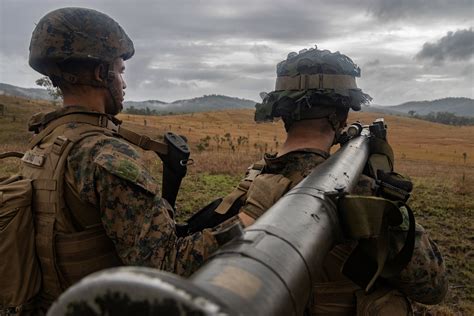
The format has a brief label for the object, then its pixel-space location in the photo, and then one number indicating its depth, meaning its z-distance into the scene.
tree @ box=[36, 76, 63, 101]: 41.56
